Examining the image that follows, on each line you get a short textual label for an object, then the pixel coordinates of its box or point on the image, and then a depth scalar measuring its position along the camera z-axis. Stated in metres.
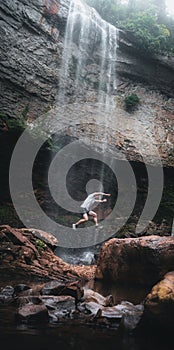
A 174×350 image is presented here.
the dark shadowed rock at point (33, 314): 3.24
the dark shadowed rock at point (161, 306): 3.28
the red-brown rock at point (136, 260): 5.28
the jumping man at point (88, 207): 8.95
